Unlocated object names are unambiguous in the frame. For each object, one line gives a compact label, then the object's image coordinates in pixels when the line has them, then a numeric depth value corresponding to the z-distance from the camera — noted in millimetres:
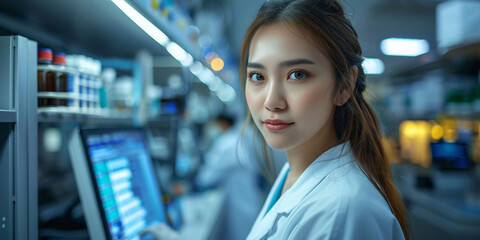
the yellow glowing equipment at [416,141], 3906
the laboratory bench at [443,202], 2723
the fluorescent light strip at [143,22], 1030
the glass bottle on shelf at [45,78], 1007
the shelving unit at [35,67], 866
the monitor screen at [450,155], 3400
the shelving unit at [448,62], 2711
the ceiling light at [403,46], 4941
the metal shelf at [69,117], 1006
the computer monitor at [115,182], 1107
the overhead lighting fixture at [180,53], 1575
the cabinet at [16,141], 859
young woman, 862
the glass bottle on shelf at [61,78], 1066
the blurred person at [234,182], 3746
